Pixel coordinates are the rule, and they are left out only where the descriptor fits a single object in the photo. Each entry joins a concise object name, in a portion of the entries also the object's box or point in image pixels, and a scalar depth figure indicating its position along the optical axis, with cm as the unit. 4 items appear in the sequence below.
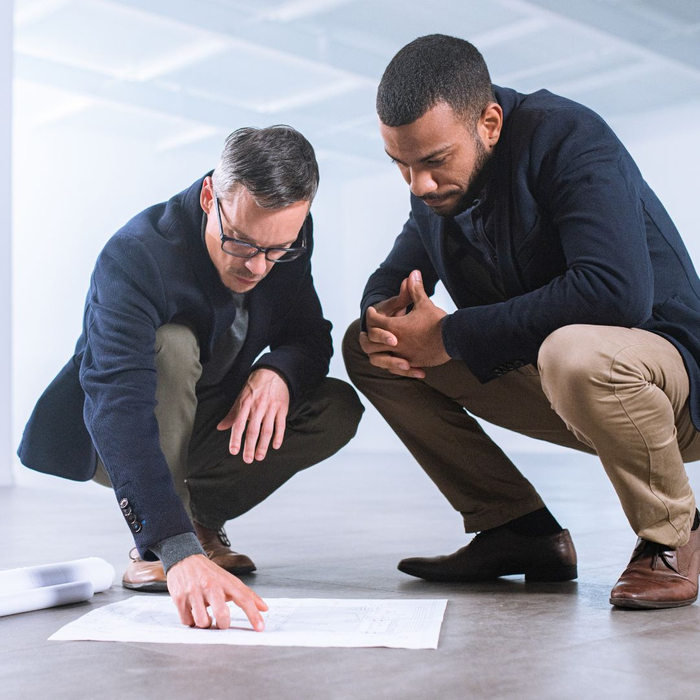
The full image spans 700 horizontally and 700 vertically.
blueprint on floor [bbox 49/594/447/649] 133
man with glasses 153
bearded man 161
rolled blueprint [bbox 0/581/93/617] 159
